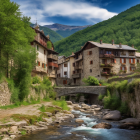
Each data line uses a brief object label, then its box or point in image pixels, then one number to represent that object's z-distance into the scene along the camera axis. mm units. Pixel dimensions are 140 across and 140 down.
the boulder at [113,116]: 20511
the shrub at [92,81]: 42434
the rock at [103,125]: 16214
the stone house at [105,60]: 49969
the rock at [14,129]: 12539
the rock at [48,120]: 17562
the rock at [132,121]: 16453
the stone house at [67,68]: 64950
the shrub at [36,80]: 33100
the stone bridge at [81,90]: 36888
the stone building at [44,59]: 39078
